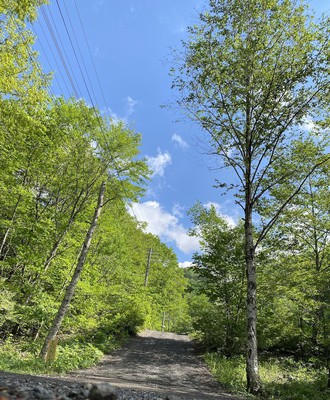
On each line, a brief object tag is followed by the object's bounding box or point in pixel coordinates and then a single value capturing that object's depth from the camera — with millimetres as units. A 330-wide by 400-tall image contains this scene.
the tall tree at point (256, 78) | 8539
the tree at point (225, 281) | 12883
